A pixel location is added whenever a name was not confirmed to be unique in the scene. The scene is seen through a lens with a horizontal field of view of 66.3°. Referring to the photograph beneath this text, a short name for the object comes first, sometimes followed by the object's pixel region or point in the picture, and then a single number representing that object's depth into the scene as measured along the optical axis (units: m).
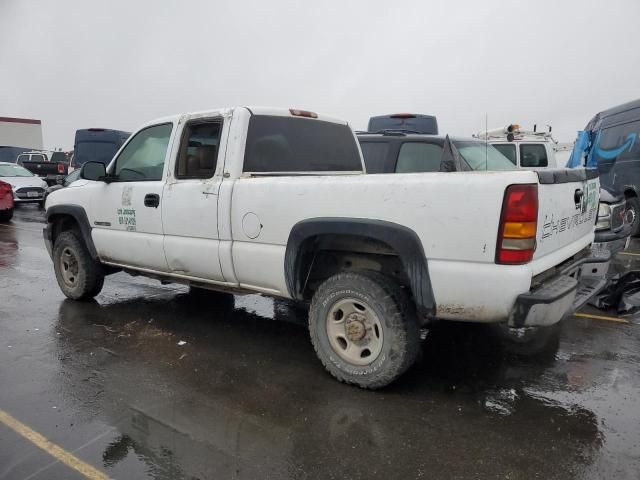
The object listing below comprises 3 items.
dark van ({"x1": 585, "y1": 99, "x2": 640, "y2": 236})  10.20
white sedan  15.55
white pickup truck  2.82
